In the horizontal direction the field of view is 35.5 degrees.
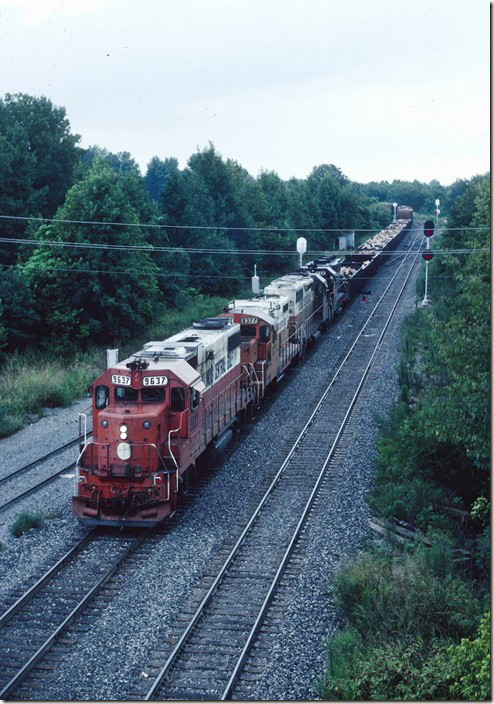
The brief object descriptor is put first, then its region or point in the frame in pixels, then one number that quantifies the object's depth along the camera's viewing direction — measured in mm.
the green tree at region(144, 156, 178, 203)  161750
